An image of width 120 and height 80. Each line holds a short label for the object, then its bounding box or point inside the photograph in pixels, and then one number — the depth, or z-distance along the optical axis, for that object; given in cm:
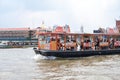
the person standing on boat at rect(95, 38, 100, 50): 1868
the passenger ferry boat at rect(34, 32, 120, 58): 1618
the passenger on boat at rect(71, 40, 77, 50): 1703
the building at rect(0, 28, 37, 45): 6431
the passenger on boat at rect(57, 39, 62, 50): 1660
